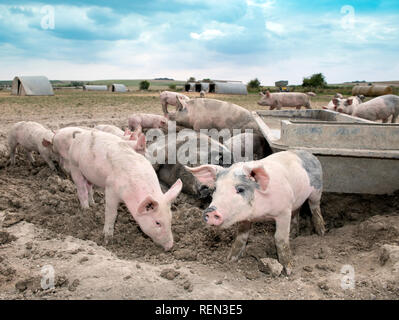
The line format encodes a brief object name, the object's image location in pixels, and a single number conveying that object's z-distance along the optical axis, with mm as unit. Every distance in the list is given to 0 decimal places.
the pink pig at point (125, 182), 3676
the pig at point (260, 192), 3081
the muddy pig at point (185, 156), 5531
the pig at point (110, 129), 6626
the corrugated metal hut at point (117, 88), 49469
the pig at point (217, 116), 8023
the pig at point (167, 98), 11445
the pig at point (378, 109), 10266
